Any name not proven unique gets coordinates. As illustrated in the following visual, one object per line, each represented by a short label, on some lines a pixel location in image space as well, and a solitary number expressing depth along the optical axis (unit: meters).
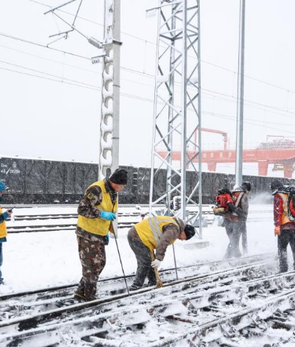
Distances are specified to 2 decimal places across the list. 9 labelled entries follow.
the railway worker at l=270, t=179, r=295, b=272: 8.83
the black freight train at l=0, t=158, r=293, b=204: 23.38
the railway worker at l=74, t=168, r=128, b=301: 5.88
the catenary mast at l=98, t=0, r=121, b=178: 11.61
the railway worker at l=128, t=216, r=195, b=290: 6.16
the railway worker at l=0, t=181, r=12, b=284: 6.98
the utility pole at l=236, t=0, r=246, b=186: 15.12
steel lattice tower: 11.86
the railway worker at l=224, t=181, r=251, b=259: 10.46
